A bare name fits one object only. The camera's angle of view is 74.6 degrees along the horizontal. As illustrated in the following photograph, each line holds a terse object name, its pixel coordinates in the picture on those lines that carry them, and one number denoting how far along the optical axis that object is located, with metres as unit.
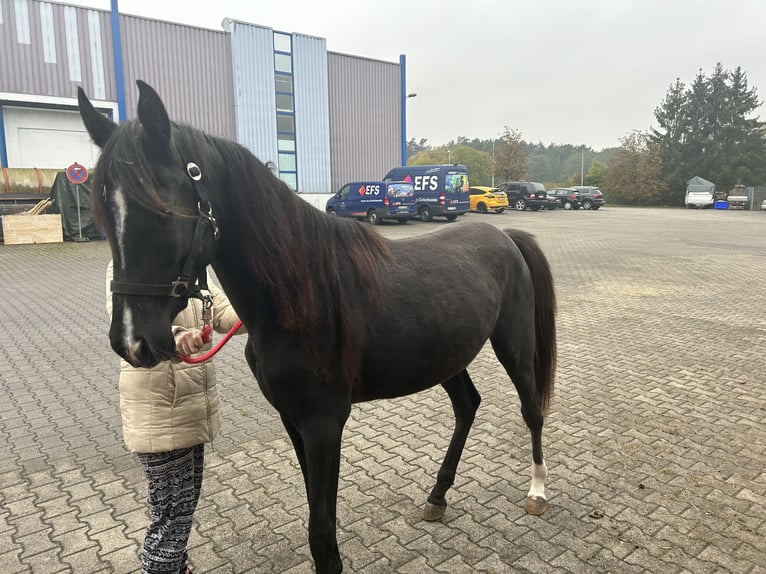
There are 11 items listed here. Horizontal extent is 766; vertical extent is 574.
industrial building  20.62
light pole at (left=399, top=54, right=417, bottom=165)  29.22
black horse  1.48
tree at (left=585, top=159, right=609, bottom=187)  57.69
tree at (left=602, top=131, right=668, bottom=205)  48.62
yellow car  30.55
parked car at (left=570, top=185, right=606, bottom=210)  38.31
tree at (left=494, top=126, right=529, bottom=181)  47.69
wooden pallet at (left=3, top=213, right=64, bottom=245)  16.45
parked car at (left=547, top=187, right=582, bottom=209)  38.53
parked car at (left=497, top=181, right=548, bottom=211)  35.22
